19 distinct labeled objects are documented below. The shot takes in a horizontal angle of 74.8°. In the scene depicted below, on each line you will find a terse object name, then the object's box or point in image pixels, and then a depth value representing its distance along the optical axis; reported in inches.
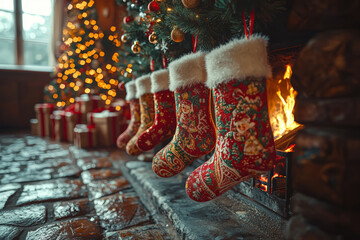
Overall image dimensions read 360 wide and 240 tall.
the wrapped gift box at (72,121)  125.4
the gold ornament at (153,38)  46.6
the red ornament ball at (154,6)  43.9
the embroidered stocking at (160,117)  49.2
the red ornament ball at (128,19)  63.2
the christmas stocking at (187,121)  38.8
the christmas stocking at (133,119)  66.1
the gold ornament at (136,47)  56.1
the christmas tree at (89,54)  163.6
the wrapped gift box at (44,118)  149.0
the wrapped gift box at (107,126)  107.4
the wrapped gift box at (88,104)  125.2
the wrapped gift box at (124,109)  118.0
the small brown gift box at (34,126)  156.1
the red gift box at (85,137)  106.4
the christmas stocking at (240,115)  29.2
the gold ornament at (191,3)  33.4
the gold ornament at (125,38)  63.5
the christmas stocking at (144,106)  56.7
